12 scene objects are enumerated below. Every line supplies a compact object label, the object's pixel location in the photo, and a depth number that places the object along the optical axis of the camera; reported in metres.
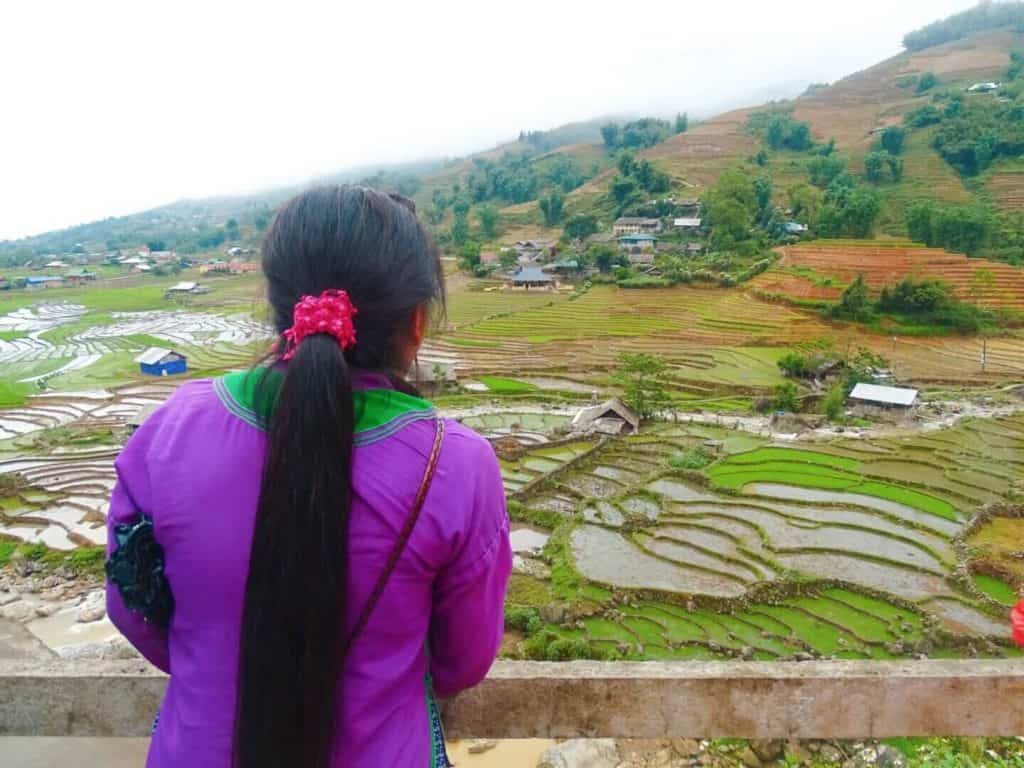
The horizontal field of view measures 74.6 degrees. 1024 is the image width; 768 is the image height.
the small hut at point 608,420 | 23.31
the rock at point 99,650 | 12.05
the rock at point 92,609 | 14.11
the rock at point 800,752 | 7.54
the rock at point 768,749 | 7.83
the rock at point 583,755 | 8.00
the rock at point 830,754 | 7.55
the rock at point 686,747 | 7.68
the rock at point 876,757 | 7.15
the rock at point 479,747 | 8.77
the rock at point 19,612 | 14.19
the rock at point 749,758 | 7.56
